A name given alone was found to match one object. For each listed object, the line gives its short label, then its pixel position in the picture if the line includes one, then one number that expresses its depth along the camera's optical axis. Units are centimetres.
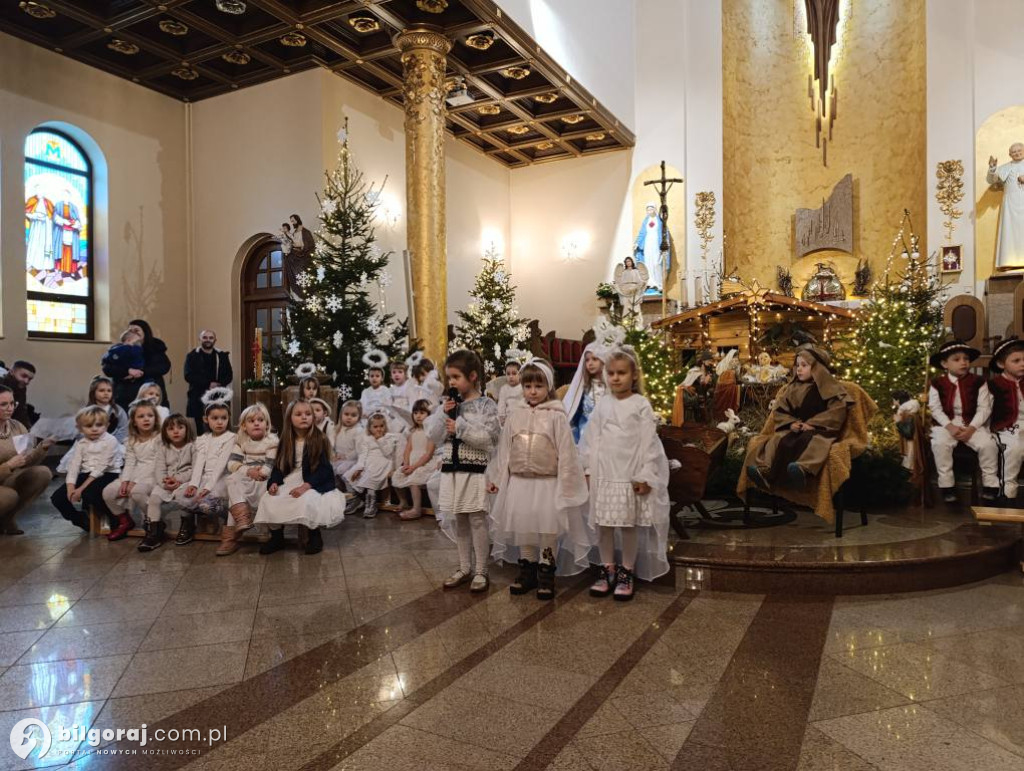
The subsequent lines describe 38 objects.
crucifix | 1178
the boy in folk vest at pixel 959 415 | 622
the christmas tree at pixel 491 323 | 1325
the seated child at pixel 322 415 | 671
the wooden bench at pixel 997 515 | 484
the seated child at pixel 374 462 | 710
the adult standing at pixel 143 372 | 859
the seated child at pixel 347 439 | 739
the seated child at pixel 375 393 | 841
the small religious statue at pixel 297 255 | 1141
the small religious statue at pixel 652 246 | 1602
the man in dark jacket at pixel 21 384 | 864
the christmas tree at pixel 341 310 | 995
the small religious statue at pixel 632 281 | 1119
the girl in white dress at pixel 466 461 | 450
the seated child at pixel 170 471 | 571
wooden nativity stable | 1177
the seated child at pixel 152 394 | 656
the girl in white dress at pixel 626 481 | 434
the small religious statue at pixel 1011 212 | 1260
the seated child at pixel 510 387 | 600
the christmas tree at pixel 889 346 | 859
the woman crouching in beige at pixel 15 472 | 611
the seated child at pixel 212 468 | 571
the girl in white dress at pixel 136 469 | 589
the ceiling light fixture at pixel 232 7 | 1013
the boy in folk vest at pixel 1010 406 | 609
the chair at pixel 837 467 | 526
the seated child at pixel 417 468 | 684
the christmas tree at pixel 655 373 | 957
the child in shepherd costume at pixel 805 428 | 534
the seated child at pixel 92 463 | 604
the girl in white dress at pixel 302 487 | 542
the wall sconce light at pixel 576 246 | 1732
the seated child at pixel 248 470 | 555
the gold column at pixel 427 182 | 1070
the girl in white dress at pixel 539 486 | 430
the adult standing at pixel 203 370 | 1016
